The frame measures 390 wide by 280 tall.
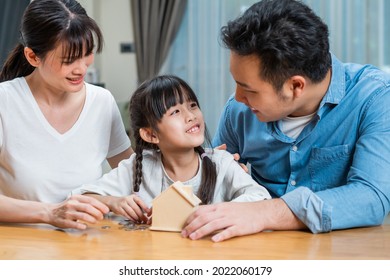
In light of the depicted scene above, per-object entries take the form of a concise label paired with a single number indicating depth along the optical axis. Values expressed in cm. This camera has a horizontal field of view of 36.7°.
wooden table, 125
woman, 169
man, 143
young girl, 174
